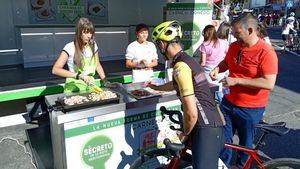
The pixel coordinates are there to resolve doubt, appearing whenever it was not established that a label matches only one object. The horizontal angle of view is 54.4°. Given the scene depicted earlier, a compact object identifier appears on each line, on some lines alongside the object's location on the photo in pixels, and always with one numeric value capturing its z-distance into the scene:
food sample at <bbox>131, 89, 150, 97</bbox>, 2.98
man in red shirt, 2.41
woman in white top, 2.98
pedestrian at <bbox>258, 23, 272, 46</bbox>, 5.37
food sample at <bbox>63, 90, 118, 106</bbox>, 2.57
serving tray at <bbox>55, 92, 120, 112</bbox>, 2.50
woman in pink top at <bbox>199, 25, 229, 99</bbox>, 4.66
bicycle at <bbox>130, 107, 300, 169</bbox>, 2.26
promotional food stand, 2.56
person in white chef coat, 3.94
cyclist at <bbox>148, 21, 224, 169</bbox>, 1.92
